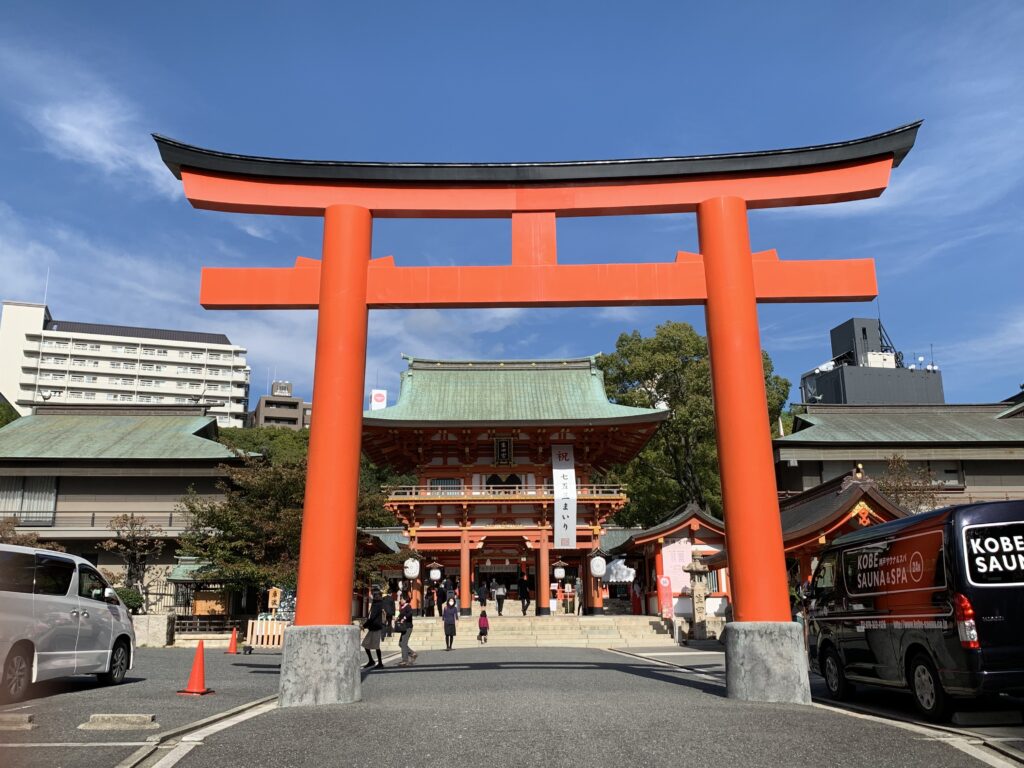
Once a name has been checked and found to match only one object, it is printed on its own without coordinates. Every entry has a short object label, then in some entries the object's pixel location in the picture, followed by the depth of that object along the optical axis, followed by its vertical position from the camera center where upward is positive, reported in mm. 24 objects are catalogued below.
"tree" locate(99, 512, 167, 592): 27875 +1990
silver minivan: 9352 -287
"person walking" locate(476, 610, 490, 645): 23906 -924
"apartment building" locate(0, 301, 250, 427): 79812 +25962
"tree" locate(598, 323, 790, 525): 37594 +8838
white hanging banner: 30000 +3365
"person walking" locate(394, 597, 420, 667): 16188 -595
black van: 7367 -116
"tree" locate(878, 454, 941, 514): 25203 +3529
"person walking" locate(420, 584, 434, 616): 31472 -168
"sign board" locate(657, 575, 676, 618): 28109 +51
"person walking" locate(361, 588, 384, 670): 14452 -491
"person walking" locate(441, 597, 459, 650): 21328 -546
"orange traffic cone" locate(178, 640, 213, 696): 10016 -1075
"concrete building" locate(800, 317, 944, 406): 53625 +14979
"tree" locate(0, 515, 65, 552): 25531 +2097
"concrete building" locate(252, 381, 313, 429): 89375 +21217
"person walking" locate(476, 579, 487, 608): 28891 +92
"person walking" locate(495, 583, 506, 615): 30734 +73
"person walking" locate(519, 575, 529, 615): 31172 +129
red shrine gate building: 30297 +5020
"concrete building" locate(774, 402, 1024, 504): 33031 +5933
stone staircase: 24031 -1144
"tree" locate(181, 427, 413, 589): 23141 +2144
